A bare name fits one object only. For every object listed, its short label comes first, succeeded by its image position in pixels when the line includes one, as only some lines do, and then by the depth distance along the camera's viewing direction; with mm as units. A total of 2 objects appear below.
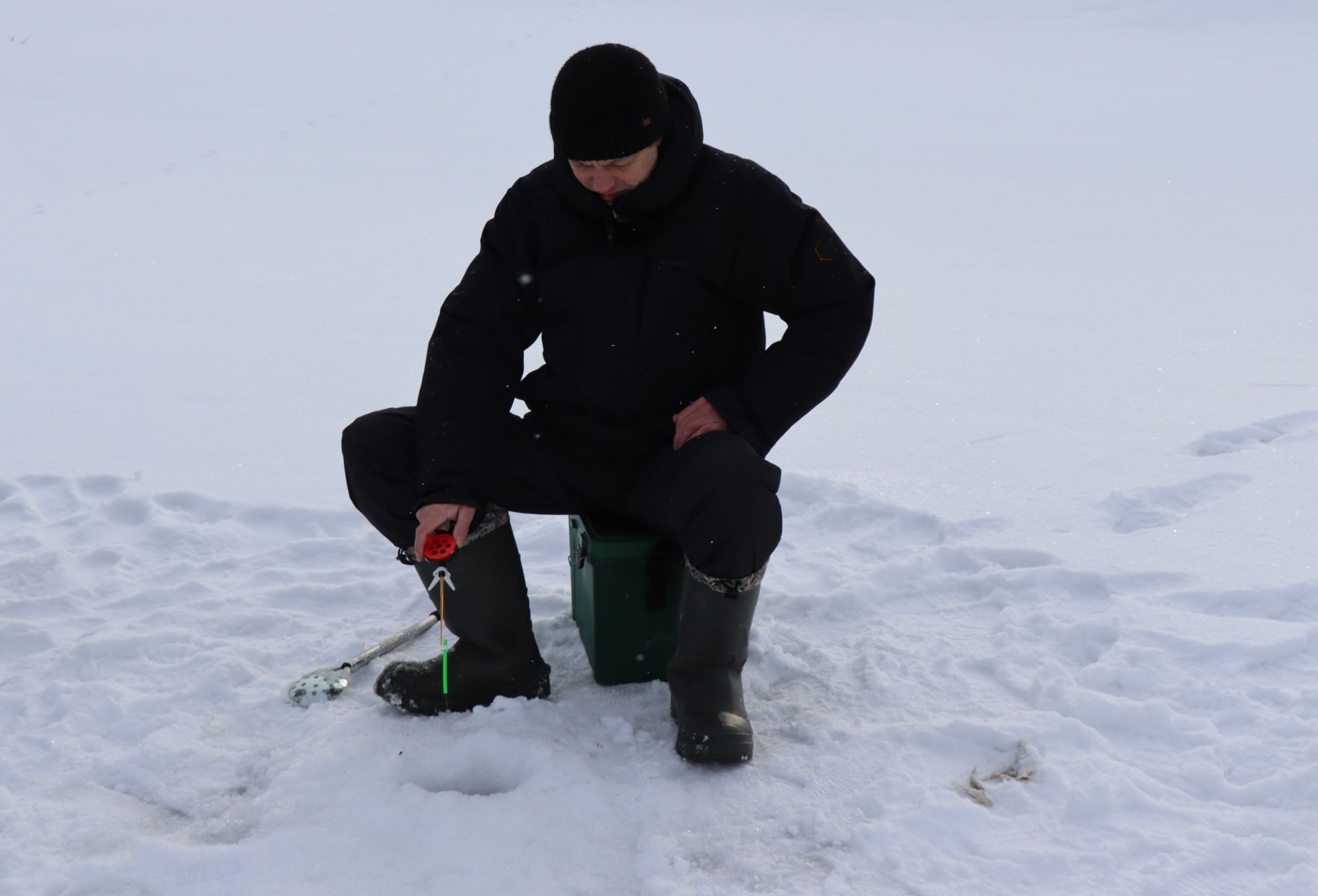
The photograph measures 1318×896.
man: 2156
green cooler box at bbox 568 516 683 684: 2377
